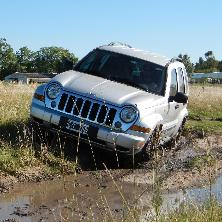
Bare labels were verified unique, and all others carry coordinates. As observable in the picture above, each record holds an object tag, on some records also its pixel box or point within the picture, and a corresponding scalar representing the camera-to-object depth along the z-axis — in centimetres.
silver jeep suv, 862
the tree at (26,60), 13012
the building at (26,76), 10766
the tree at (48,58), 13275
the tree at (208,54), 13985
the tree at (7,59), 12675
